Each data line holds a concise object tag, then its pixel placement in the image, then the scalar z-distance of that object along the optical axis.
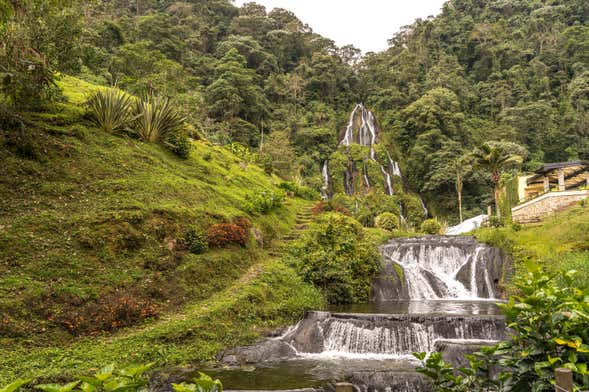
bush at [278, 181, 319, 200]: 23.33
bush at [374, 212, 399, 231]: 26.20
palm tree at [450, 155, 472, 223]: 33.03
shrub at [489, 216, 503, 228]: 23.30
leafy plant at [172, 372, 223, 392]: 2.28
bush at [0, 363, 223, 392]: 1.95
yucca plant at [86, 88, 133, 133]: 12.31
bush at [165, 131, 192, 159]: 14.32
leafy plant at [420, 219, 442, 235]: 26.91
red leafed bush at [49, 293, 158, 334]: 6.94
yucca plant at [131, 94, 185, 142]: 13.51
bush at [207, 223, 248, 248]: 10.98
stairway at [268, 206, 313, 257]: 14.24
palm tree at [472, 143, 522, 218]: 24.66
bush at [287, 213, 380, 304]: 12.90
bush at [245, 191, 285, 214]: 14.68
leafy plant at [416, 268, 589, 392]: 3.05
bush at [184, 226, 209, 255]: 10.20
